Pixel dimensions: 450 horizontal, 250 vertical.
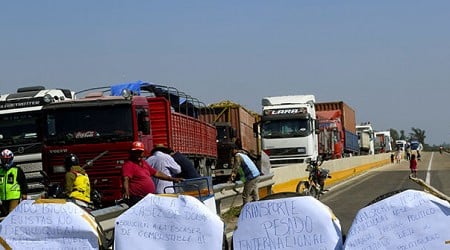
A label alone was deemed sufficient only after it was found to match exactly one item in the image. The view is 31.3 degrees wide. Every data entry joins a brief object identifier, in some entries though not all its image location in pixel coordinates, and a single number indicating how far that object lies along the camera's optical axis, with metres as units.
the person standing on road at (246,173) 15.97
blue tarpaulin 20.84
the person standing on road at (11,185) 12.99
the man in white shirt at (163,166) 12.23
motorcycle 20.53
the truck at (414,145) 116.75
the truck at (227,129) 32.16
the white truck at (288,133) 34.47
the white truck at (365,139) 71.38
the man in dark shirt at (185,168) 13.07
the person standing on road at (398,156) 73.24
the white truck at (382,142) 91.25
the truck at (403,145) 99.32
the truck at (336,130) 42.99
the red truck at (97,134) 16.73
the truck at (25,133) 18.84
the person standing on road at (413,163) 36.57
